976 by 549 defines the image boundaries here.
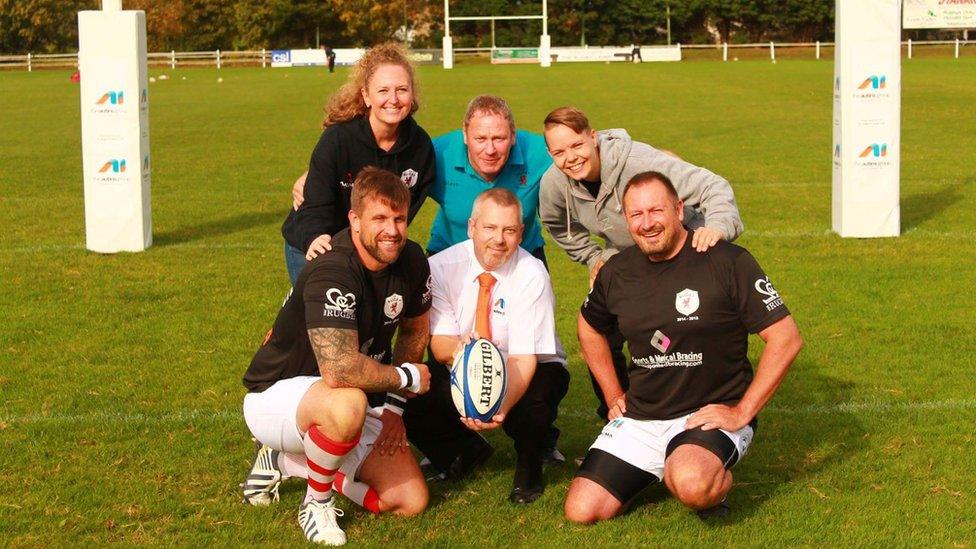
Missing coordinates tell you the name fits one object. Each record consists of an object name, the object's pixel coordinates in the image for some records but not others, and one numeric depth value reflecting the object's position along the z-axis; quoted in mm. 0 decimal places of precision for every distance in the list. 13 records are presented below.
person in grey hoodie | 5551
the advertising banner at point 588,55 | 66875
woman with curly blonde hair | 5926
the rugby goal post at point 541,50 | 57750
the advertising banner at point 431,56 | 65575
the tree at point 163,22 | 77250
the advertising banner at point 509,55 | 65250
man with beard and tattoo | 4969
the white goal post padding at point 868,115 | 12141
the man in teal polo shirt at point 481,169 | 5820
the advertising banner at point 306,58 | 66250
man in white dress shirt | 5457
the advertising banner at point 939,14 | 64750
